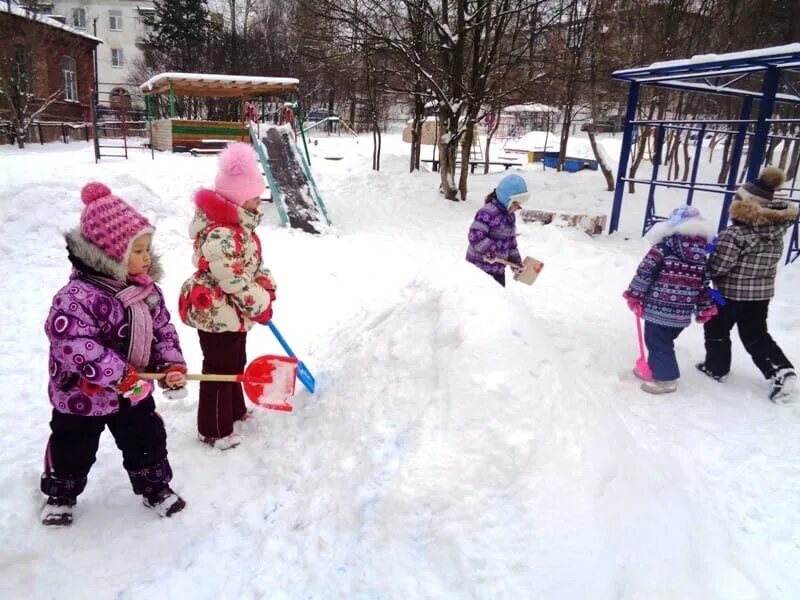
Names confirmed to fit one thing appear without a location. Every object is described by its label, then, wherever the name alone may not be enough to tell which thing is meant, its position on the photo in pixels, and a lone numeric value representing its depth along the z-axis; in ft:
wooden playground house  43.47
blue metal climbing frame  20.61
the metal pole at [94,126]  37.06
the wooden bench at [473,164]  55.07
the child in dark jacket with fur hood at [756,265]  11.80
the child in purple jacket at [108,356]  6.93
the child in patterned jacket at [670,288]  11.61
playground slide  29.40
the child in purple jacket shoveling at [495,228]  14.43
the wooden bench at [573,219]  28.60
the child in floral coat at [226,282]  8.92
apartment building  131.85
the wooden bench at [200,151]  46.16
